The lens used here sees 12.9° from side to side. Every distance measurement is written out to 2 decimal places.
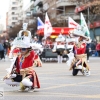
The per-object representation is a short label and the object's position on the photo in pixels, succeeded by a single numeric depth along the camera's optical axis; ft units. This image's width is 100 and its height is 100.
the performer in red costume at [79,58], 55.19
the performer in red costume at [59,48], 92.58
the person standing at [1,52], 105.13
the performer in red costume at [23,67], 37.09
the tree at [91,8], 151.01
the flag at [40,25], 130.11
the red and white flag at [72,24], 113.13
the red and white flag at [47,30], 113.91
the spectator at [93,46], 134.41
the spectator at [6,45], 121.92
